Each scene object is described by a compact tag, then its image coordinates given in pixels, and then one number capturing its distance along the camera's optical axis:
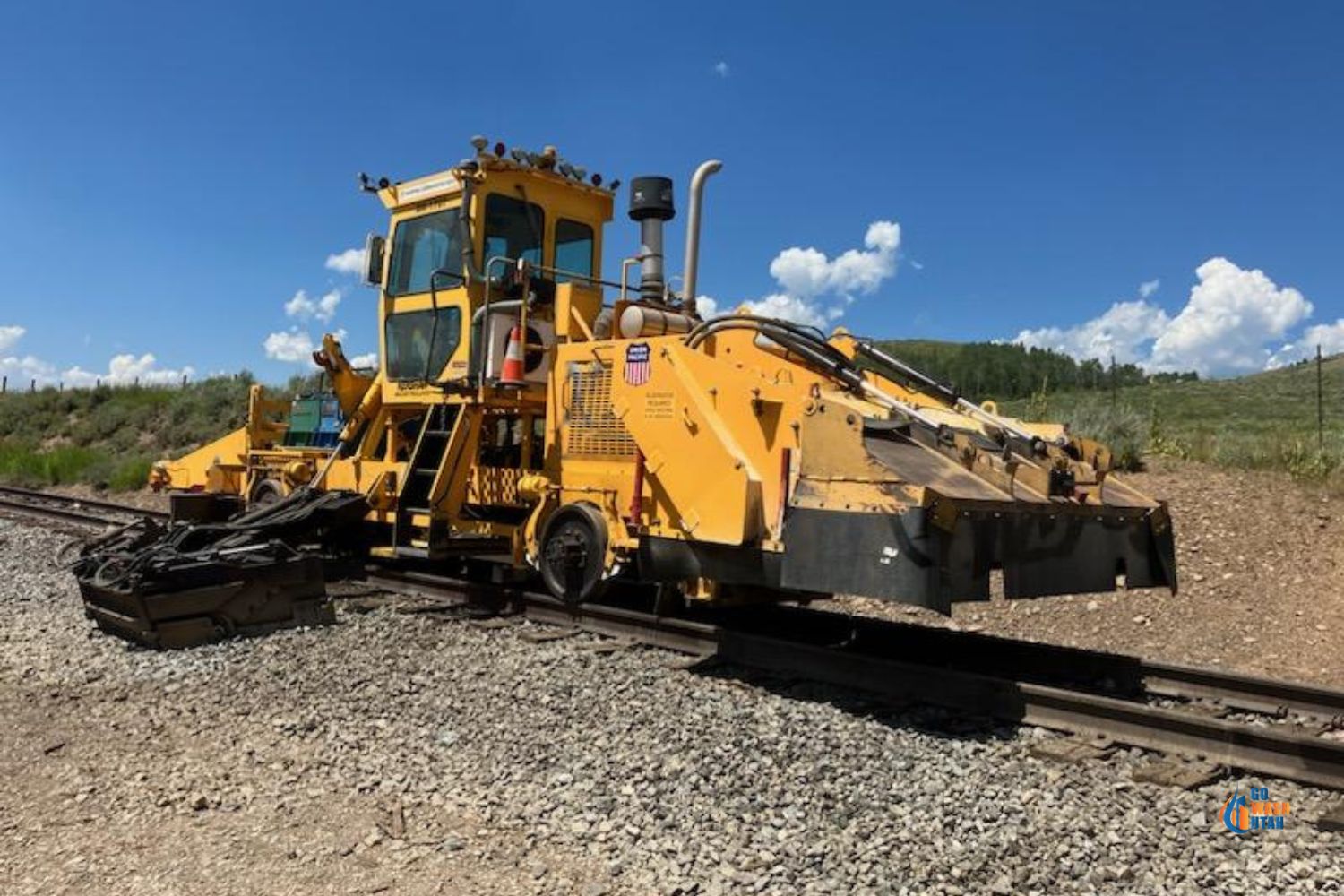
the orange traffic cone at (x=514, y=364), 7.87
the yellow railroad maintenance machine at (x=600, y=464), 5.40
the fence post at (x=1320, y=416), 11.82
